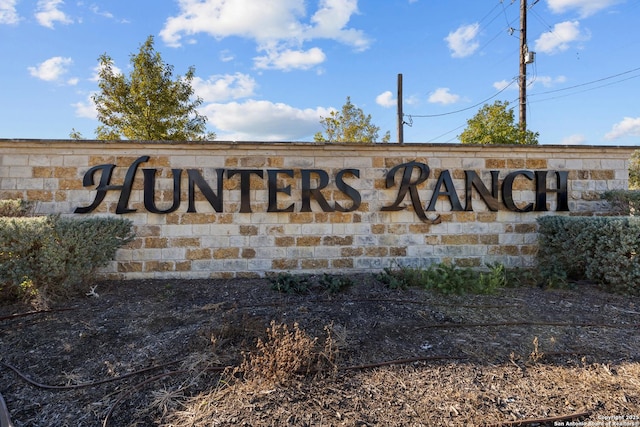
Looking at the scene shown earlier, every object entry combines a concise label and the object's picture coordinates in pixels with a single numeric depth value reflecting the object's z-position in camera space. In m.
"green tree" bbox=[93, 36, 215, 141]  12.64
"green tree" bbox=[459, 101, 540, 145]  12.02
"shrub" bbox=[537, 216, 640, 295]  4.88
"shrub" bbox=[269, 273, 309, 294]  4.87
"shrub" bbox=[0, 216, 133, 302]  4.23
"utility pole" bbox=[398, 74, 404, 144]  16.52
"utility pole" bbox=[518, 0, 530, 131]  13.24
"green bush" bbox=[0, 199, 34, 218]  5.23
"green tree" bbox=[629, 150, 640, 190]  17.34
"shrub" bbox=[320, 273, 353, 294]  4.84
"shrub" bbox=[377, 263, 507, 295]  5.01
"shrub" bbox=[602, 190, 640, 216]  5.98
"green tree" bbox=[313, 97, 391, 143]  20.81
